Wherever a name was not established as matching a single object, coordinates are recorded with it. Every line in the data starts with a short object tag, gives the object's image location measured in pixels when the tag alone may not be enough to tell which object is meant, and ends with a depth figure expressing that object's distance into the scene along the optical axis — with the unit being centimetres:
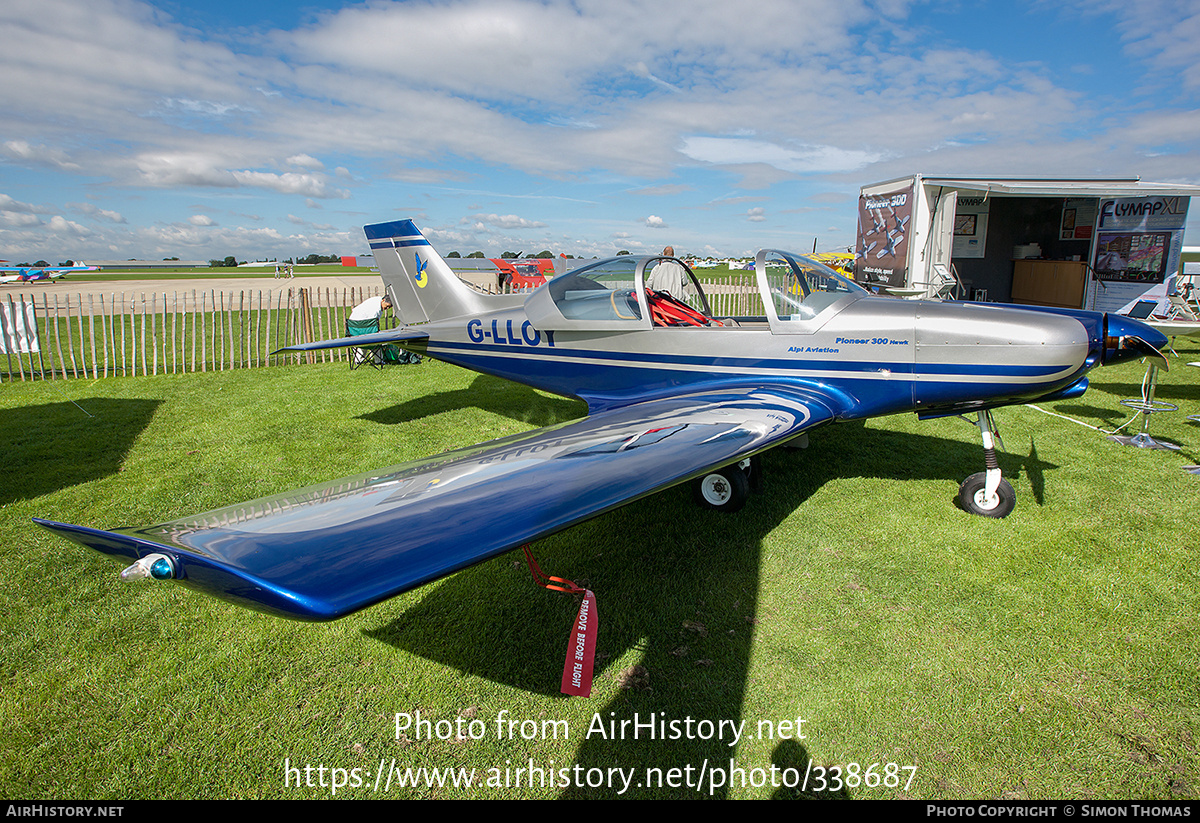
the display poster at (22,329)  698
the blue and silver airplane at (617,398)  155
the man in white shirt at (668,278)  888
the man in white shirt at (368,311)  1120
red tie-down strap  239
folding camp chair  1101
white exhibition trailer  1183
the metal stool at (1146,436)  561
